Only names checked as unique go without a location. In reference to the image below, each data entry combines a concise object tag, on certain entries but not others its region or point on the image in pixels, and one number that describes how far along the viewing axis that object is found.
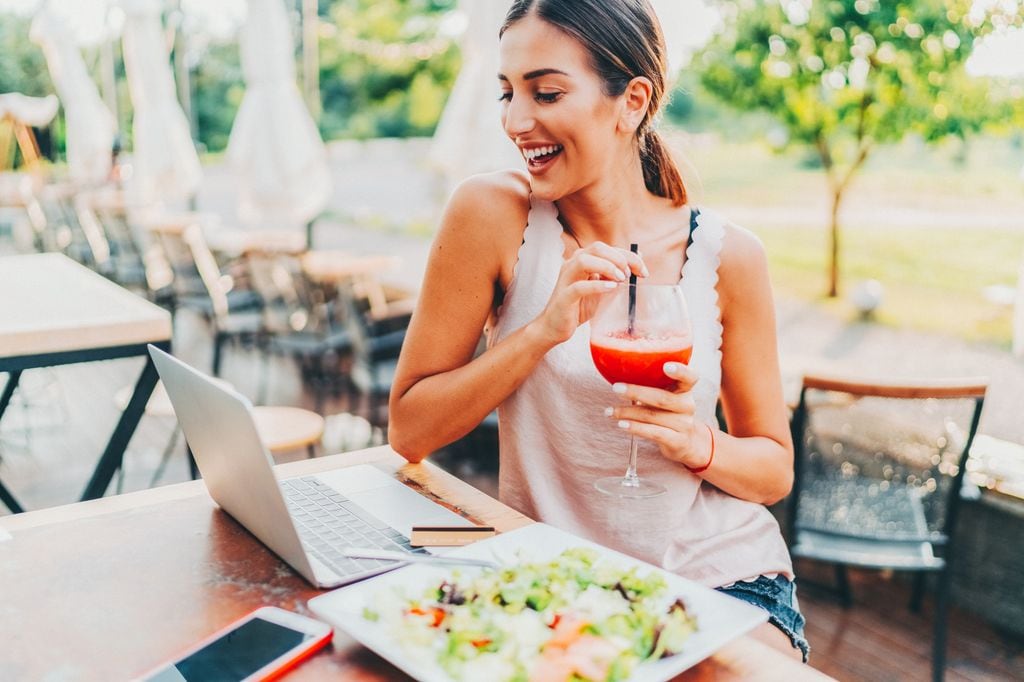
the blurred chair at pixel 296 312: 5.12
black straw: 1.15
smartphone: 0.76
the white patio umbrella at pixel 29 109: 11.91
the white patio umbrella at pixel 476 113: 3.49
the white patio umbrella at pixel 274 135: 5.71
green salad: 0.71
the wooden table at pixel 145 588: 0.80
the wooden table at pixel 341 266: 5.37
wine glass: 1.14
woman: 1.36
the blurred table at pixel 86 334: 1.72
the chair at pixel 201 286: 5.89
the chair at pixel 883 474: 2.31
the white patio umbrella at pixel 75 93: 8.95
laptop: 0.92
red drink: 1.15
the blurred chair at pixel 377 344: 3.90
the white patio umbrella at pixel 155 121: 7.40
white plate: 0.75
